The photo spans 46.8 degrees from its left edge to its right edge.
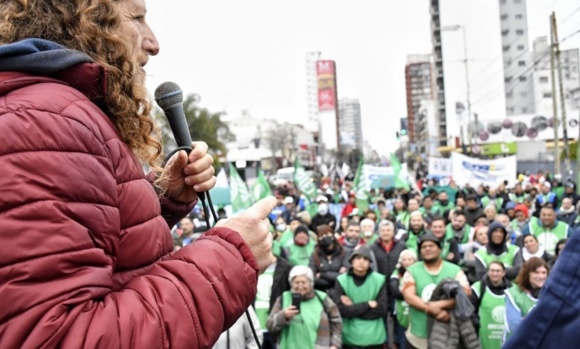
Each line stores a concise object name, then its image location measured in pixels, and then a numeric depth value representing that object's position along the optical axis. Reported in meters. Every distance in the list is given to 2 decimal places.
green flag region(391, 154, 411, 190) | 22.50
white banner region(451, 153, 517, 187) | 24.86
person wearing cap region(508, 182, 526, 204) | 19.91
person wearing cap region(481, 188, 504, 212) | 18.11
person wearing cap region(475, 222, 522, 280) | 8.47
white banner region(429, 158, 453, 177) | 30.95
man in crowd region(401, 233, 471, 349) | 7.20
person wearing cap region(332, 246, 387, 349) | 7.92
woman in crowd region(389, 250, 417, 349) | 8.20
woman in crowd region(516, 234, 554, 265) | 9.08
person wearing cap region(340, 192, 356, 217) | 18.59
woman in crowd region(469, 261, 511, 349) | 7.15
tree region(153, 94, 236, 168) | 62.84
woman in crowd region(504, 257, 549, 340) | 6.45
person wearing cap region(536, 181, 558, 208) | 17.83
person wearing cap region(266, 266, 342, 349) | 7.11
